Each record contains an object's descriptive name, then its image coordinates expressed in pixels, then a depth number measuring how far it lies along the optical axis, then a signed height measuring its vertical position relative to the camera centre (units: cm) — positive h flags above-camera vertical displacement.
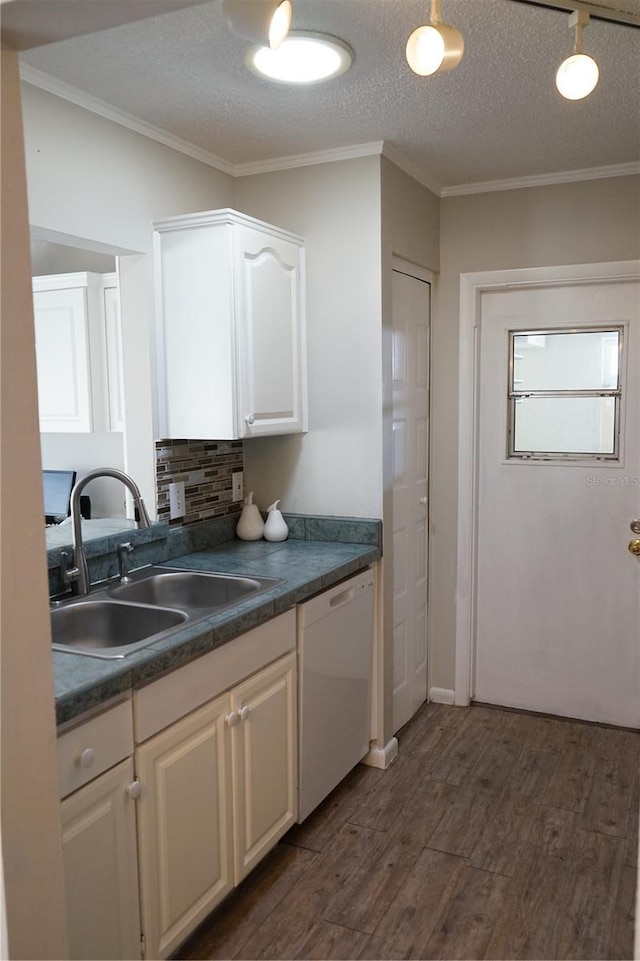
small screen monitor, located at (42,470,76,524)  360 -40
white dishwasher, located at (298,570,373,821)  247 -98
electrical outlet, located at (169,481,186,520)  277 -34
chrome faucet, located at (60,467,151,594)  218 -44
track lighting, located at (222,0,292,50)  175 +93
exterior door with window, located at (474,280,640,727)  325 -44
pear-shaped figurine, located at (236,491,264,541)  305 -47
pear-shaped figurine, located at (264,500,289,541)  300 -48
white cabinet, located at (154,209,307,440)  255 +29
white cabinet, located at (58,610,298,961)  160 -96
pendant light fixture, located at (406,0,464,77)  145 +70
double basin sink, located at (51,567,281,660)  213 -60
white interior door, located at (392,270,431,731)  317 -37
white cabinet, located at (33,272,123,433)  338 +28
